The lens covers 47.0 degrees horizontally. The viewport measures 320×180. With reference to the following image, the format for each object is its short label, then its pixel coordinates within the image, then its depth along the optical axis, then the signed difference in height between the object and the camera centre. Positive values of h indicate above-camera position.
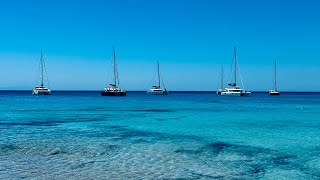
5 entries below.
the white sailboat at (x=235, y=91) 133.80 -1.09
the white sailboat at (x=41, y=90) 140.75 +0.25
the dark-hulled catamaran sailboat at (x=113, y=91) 125.44 -0.44
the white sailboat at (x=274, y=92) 167.82 -2.03
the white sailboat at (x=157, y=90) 160.93 -0.43
